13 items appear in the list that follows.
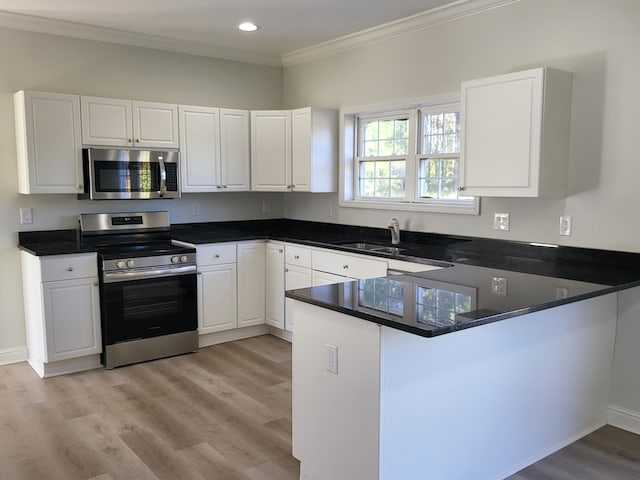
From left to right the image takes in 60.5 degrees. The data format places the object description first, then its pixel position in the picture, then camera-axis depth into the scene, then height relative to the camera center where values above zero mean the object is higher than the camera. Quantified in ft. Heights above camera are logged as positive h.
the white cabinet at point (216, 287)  15.19 -2.86
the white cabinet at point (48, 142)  13.38 +1.06
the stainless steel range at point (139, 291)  13.57 -2.70
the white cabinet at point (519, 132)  10.38 +1.07
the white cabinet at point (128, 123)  14.16 +1.66
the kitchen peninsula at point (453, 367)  7.03 -2.64
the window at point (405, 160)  13.84 +0.73
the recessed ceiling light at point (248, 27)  14.40 +4.23
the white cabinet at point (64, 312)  12.90 -3.05
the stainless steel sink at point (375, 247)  13.01 -1.58
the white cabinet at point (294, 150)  16.22 +1.09
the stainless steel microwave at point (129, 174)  14.10 +0.31
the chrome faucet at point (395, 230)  14.42 -1.15
